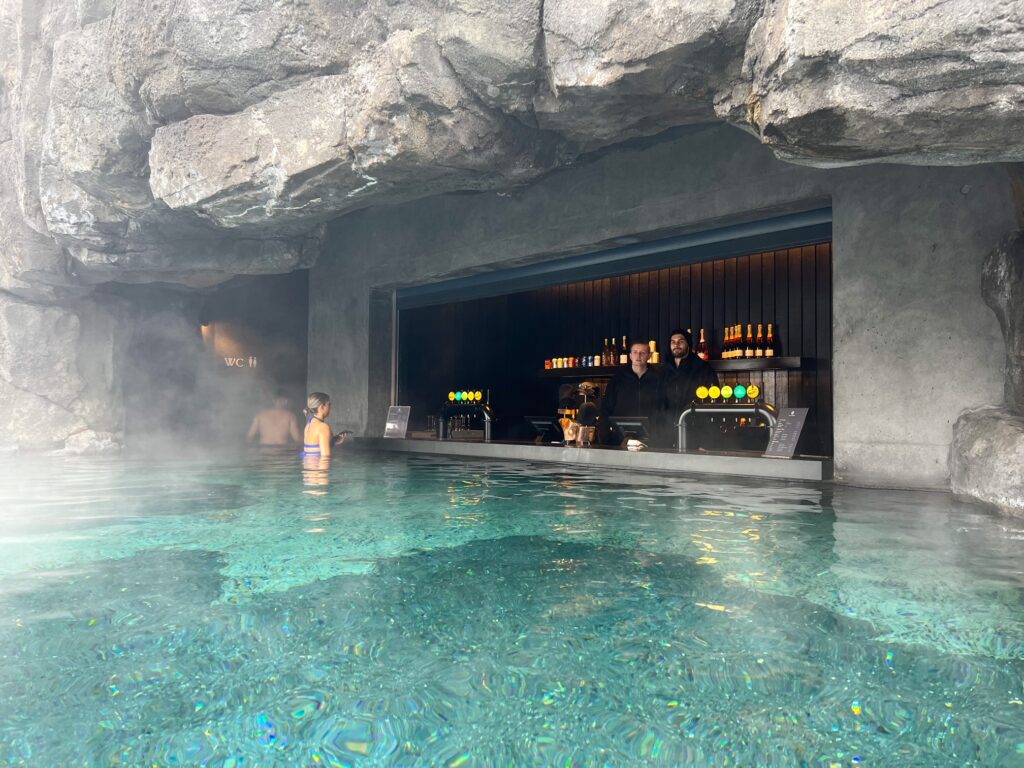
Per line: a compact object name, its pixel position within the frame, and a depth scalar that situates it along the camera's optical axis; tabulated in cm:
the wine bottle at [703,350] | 816
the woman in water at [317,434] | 759
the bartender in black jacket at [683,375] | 713
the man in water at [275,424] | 1173
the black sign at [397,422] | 959
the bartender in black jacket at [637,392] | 750
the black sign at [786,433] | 583
